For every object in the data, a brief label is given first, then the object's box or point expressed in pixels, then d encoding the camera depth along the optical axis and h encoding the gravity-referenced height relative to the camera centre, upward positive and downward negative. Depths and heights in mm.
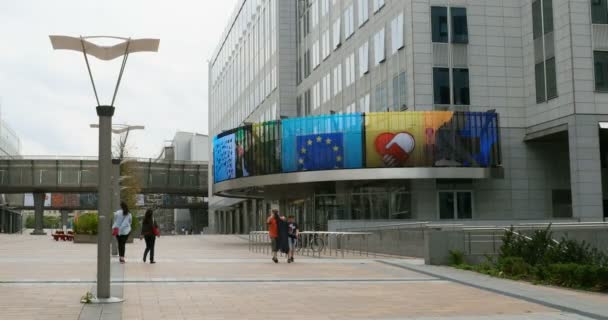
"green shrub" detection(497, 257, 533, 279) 17625 -1171
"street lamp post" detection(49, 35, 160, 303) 12695 +1404
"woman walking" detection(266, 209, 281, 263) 23967 -329
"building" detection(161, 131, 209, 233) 125875 +11385
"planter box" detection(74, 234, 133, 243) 44281 -880
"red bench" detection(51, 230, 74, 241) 51062 -857
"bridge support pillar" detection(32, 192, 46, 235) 87625 +1509
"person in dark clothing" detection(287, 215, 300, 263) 24059 -467
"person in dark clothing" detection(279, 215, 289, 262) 23719 -508
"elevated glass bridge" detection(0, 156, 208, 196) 80500 +5027
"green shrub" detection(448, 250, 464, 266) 21109 -1082
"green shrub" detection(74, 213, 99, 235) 44438 -100
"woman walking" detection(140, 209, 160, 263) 23033 -288
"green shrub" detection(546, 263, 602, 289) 15020 -1176
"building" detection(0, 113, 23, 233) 107938 +9543
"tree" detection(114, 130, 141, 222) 69562 +3886
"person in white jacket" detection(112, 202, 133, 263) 22895 -151
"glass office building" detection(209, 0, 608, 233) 36562 +4572
